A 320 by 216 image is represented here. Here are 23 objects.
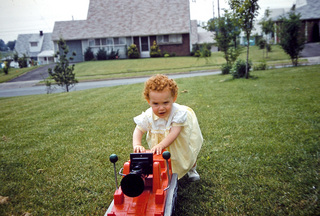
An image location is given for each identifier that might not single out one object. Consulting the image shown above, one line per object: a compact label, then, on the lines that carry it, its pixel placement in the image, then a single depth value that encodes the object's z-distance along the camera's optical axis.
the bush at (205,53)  25.07
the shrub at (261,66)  15.52
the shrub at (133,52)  32.66
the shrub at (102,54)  33.09
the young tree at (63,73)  12.30
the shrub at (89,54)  33.59
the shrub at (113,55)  33.34
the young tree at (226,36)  14.52
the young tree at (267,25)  29.16
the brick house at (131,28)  33.22
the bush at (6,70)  26.48
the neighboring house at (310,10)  31.44
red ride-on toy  1.95
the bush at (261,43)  28.88
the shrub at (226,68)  14.95
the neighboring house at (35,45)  53.62
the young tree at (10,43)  89.14
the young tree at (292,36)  14.65
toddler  2.56
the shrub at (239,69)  12.05
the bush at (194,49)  33.10
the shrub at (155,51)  32.41
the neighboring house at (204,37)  48.28
